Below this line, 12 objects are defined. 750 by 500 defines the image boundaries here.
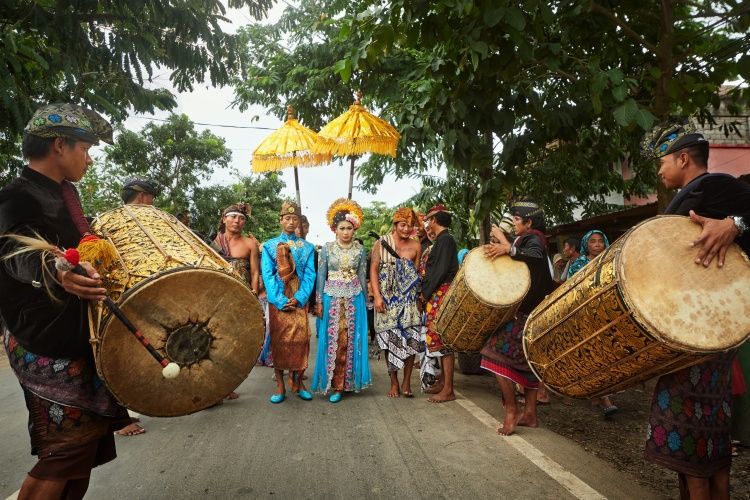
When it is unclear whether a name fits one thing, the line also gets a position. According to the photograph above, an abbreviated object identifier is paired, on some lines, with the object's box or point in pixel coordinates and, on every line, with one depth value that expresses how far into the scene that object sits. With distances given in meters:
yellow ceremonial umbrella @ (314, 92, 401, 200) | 5.47
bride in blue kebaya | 4.99
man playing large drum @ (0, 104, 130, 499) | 1.83
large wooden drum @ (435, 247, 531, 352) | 3.56
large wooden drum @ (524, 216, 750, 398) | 1.91
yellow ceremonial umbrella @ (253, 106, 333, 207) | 5.43
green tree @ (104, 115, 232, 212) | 16.38
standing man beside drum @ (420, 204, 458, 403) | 4.89
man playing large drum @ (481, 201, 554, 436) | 3.77
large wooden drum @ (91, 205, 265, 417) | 1.90
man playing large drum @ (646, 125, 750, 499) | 2.08
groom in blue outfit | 4.95
